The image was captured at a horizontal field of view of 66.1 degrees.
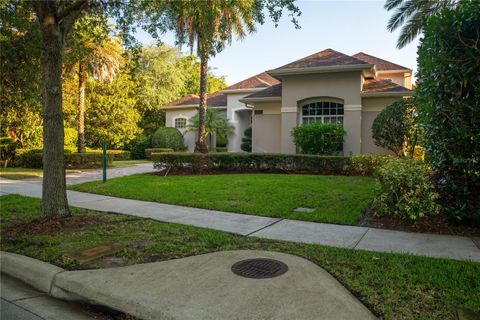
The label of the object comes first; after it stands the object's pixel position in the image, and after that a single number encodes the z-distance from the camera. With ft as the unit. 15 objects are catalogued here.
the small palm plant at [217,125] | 86.33
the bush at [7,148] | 68.39
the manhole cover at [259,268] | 14.40
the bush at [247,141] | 83.41
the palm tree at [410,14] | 53.06
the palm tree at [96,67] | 71.00
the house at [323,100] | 57.21
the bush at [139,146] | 104.12
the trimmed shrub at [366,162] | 45.09
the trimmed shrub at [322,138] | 54.95
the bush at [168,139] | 93.81
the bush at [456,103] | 21.24
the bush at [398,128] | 47.06
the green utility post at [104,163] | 43.16
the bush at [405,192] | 22.91
